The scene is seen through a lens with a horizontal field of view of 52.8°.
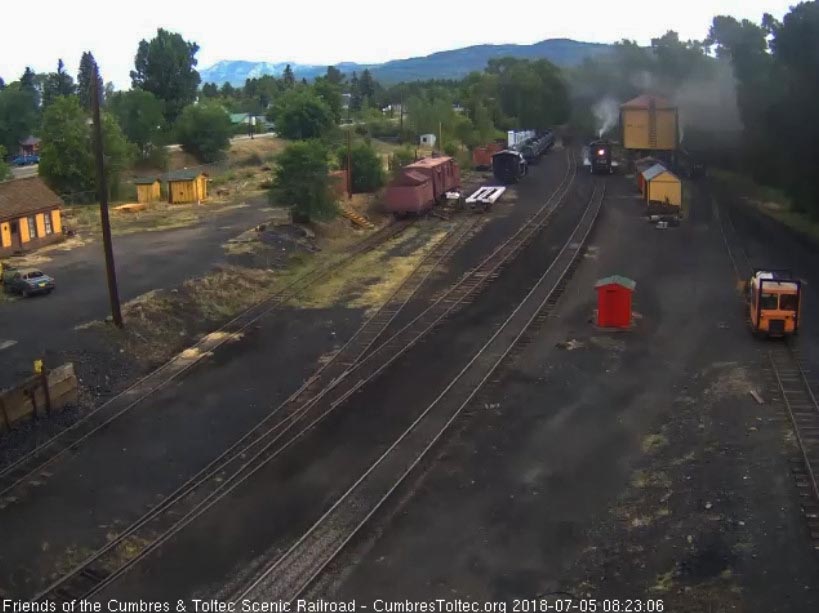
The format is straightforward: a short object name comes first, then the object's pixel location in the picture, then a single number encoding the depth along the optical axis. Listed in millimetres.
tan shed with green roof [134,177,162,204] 52125
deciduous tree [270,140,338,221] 40156
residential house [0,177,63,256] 36219
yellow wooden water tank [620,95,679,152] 67500
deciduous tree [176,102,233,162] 78500
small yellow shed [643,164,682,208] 46344
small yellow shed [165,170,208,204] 53188
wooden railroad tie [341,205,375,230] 44969
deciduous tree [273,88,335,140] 79750
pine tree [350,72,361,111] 153375
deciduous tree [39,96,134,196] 51062
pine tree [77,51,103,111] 98769
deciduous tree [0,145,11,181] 45162
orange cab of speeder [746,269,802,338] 23953
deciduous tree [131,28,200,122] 88438
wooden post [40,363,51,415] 19688
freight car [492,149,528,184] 62094
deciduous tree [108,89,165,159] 73375
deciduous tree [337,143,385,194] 53275
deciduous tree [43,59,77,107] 110894
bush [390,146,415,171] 61806
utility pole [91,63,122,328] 22922
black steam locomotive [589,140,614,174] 66000
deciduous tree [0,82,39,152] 80625
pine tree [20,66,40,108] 113812
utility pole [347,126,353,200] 50031
